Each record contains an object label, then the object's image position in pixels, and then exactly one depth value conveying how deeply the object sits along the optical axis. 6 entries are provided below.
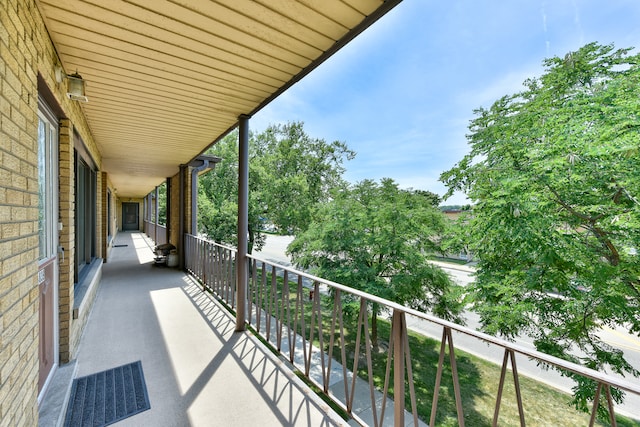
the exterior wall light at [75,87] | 2.07
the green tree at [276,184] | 9.27
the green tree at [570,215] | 3.30
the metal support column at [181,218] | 6.10
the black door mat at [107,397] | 1.78
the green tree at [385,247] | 4.77
